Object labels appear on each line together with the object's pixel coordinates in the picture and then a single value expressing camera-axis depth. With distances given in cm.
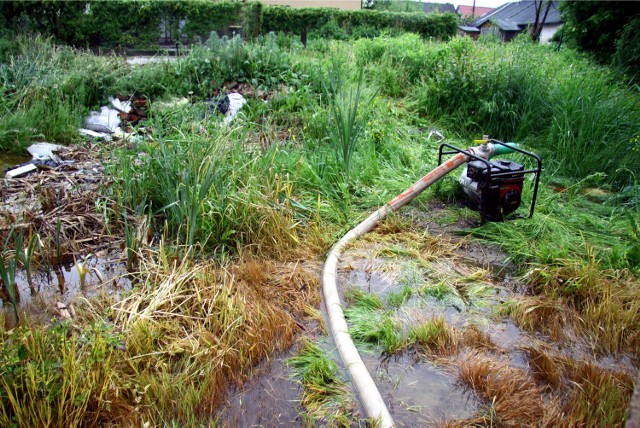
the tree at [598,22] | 919
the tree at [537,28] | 2183
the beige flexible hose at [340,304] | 221
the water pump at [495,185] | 352
